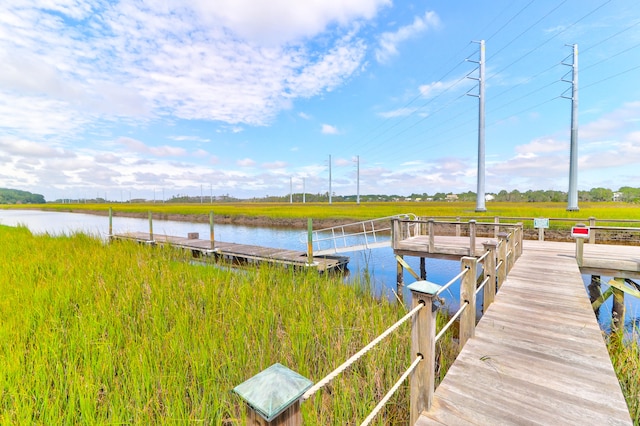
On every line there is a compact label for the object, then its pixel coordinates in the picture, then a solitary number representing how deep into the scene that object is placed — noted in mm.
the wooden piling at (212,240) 14445
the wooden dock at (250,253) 11555
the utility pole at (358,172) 72850
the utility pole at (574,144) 27219
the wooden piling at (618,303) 7535
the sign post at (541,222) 10543
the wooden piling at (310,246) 10859
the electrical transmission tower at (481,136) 27266
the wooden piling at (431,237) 9602
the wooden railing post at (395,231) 10331
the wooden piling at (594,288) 9789
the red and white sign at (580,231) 7734
